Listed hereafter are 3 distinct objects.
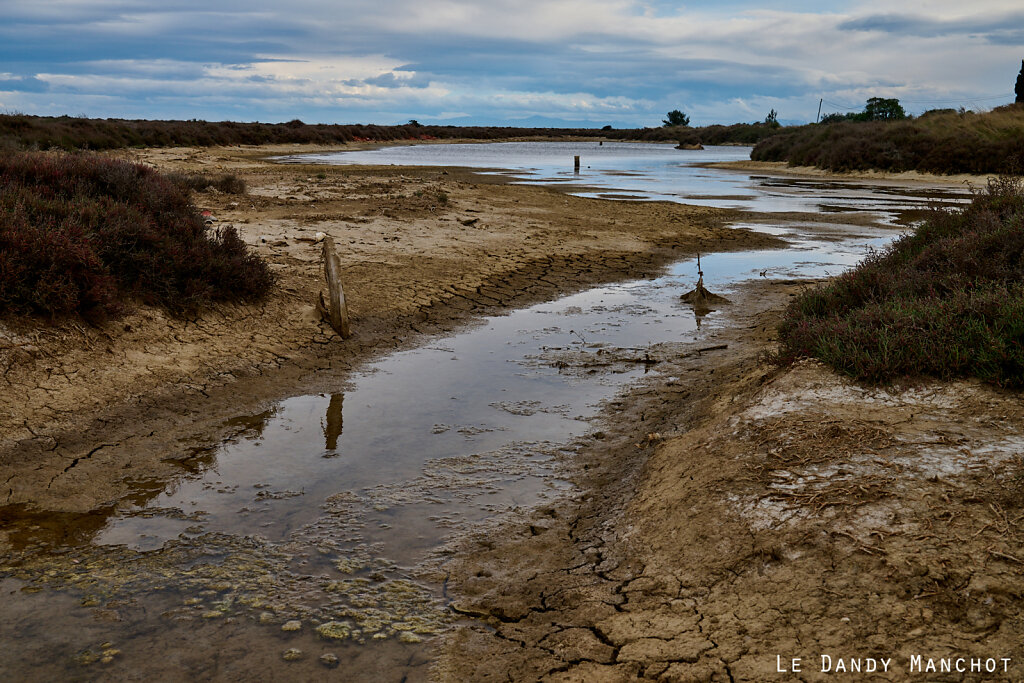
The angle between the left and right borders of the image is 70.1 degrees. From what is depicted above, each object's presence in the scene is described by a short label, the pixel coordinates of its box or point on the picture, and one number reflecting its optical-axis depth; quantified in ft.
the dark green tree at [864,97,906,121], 234.17
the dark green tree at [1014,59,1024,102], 176.14
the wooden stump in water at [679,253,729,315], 39.24
